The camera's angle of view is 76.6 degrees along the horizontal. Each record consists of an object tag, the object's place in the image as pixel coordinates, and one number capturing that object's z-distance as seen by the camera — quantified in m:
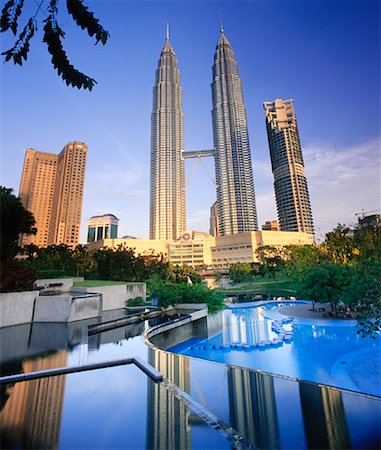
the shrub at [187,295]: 13.20
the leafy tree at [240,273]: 42.56
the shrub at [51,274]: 18.72
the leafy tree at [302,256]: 28.78
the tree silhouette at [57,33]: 2.41
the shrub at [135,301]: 14.40
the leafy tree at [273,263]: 43.47
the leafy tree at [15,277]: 10.20
